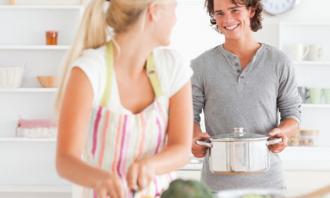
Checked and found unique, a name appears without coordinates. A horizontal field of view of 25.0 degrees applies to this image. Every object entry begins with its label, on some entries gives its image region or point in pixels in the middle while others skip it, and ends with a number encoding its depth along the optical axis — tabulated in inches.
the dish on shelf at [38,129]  221.1
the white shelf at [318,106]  211.2
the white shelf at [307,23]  213.0
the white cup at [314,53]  213.2
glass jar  219.9
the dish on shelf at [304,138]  206.8
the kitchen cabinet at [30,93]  228.1
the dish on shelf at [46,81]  221.5
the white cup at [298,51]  212.1
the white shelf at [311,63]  210.7
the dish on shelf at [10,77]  220.2
